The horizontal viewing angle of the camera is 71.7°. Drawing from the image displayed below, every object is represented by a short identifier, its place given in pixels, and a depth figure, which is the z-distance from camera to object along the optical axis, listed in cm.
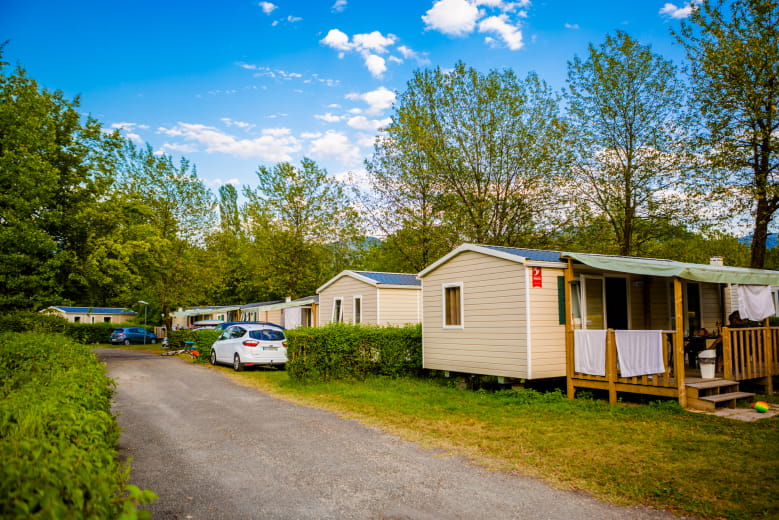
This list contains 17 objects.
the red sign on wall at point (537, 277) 1109
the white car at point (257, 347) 1733
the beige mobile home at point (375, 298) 1833
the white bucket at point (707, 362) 991
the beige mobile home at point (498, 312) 1103
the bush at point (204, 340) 2178
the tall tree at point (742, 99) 1594
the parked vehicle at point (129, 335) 4141
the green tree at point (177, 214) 3198
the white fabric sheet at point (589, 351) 1039
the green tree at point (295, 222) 3019
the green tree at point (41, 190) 1650
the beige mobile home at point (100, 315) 6038
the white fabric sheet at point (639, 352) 954
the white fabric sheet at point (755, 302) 1092
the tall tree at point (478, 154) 2311
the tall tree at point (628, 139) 2062
